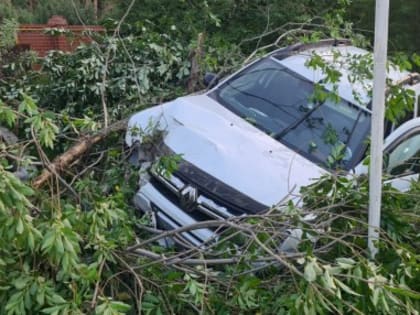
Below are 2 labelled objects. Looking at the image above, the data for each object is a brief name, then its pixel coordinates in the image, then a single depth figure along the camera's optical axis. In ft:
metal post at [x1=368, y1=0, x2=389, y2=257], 9.75
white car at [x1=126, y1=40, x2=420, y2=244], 14.02
